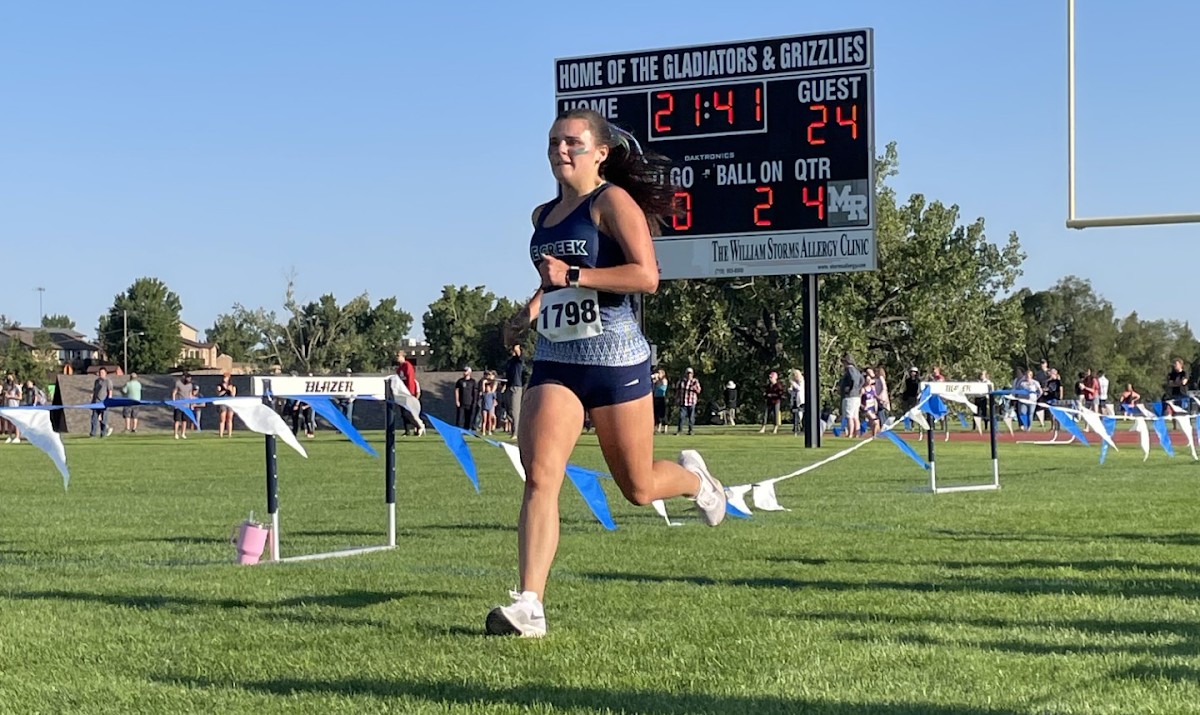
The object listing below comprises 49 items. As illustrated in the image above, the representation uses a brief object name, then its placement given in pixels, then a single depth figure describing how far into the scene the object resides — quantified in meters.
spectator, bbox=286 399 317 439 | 35.16
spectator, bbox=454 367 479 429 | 36.00
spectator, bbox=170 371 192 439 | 33.56
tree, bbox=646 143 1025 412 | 53.97
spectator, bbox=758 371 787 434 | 39.41
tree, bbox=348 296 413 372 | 105.01
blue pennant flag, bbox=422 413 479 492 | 8.73
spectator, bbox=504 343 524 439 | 30.20
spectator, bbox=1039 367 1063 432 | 38.88
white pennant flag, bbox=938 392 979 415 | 13.52
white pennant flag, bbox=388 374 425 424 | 8.75
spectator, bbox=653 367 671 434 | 37.53
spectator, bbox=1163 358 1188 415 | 31.57
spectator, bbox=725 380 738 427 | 51.06
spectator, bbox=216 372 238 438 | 33.28
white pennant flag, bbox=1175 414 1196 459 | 17.51
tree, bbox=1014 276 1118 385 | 114.50
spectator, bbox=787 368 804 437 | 37.56
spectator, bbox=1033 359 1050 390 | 39.82
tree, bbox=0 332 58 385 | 98.75
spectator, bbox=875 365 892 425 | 36.47
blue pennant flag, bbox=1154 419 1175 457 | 16.52
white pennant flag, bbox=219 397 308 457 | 8.00
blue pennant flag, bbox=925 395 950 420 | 13.18
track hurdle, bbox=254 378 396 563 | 8.21
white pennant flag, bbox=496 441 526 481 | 8.30
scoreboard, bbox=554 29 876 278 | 26.92
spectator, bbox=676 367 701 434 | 37.72
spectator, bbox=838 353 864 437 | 33.53
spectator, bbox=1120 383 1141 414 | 42.83
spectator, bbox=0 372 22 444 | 36.19
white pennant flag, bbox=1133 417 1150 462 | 15.61
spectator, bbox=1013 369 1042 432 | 32.56
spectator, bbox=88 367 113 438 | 34.75
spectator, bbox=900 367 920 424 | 49.03
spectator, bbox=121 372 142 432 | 37.09
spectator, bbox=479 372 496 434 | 37.38
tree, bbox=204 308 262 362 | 109.68
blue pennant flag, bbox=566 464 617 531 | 7.97
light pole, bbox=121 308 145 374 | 118.70
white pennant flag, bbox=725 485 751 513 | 9.45
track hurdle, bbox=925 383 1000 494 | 13.42
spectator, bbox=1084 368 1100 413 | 37.56
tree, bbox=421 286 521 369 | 110.12
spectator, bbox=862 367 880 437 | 35.69
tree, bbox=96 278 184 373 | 124.81
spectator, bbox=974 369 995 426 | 40.31
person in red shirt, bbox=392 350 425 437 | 29.11
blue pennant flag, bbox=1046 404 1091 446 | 15.36
